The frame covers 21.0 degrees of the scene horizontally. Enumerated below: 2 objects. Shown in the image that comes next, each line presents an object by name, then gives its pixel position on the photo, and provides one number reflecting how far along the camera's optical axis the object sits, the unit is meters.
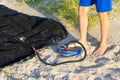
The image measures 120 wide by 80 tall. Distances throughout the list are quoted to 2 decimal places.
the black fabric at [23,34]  3.73
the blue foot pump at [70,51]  3.69
